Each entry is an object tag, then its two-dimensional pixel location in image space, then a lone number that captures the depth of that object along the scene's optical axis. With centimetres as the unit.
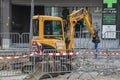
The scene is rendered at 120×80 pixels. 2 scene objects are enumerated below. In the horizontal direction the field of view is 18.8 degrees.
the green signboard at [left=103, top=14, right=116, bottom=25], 2394
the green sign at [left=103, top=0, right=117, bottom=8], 2394
